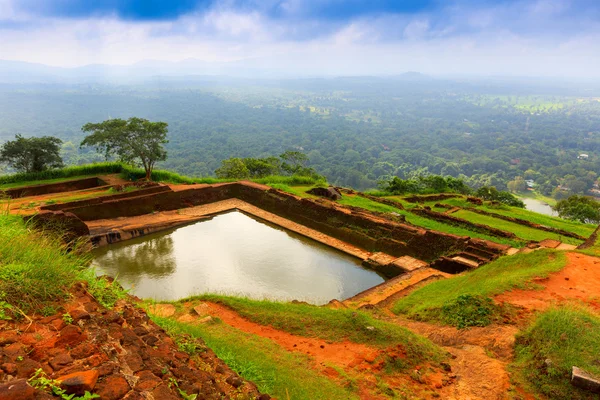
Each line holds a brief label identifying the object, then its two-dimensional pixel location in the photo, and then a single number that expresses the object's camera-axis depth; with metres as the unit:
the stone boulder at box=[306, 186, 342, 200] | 20.67
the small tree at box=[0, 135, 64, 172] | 22.55
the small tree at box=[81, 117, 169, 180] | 22.17
